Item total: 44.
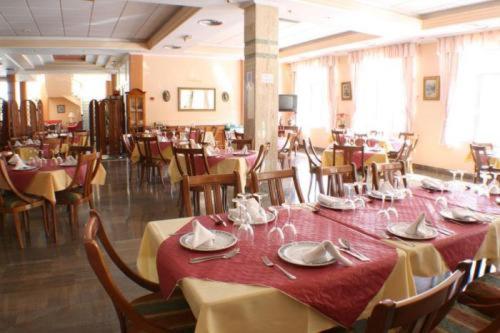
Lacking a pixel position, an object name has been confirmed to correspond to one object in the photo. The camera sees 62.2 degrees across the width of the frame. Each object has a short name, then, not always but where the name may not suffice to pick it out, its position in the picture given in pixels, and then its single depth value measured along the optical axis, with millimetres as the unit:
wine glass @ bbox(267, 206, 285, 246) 2072
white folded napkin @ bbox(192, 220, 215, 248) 1978
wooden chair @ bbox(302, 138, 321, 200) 6781
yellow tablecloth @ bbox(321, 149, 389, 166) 6418
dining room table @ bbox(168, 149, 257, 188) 5500
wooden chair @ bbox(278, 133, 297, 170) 8866
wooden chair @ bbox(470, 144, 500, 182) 6328
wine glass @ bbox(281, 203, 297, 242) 2151
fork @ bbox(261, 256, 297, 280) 1662
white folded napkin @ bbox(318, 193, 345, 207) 2707
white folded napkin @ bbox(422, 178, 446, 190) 3247
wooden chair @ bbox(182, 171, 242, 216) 2801
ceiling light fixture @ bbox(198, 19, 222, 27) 8133
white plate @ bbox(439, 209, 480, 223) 2377
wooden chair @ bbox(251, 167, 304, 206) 3191
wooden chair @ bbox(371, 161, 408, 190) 3534
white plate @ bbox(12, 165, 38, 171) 4563
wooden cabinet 12000
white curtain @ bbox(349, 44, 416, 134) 10023
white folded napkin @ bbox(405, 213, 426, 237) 2127
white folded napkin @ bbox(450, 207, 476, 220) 2406
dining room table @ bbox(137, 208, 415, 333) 1506
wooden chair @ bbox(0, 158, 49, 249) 4223
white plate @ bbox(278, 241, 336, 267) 1767
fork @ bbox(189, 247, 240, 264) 1830
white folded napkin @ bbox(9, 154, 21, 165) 4755
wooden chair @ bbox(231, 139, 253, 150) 6574
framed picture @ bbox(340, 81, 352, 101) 12332
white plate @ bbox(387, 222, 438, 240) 2108
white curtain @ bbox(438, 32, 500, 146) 8477
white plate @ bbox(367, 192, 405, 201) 2877
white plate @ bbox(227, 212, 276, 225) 2381
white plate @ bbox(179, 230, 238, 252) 1947
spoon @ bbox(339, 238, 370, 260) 1896
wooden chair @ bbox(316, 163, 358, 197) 3404
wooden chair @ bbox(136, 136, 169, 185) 7516
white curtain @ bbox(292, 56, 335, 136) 12960
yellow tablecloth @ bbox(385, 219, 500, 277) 1969
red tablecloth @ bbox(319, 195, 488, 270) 2105
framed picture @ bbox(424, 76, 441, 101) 9508
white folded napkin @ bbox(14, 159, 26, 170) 4573
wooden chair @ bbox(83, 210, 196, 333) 1650
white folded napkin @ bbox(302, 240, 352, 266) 1751
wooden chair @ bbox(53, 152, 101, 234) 4516
